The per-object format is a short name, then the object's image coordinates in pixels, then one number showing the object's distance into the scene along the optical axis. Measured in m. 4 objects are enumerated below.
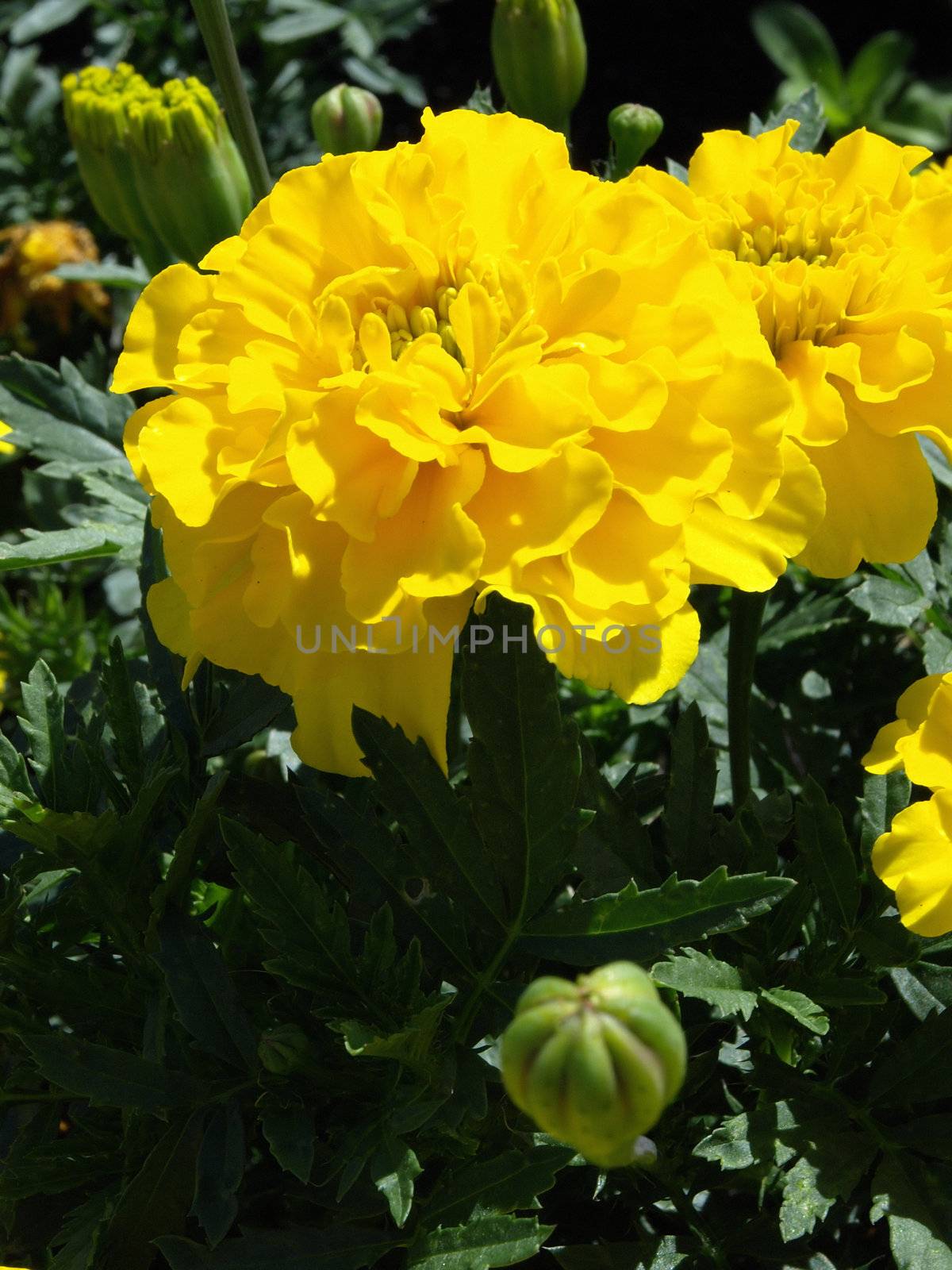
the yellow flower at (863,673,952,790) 0.28
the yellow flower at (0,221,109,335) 0.56
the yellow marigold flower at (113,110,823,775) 0.27
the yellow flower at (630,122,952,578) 0.29
